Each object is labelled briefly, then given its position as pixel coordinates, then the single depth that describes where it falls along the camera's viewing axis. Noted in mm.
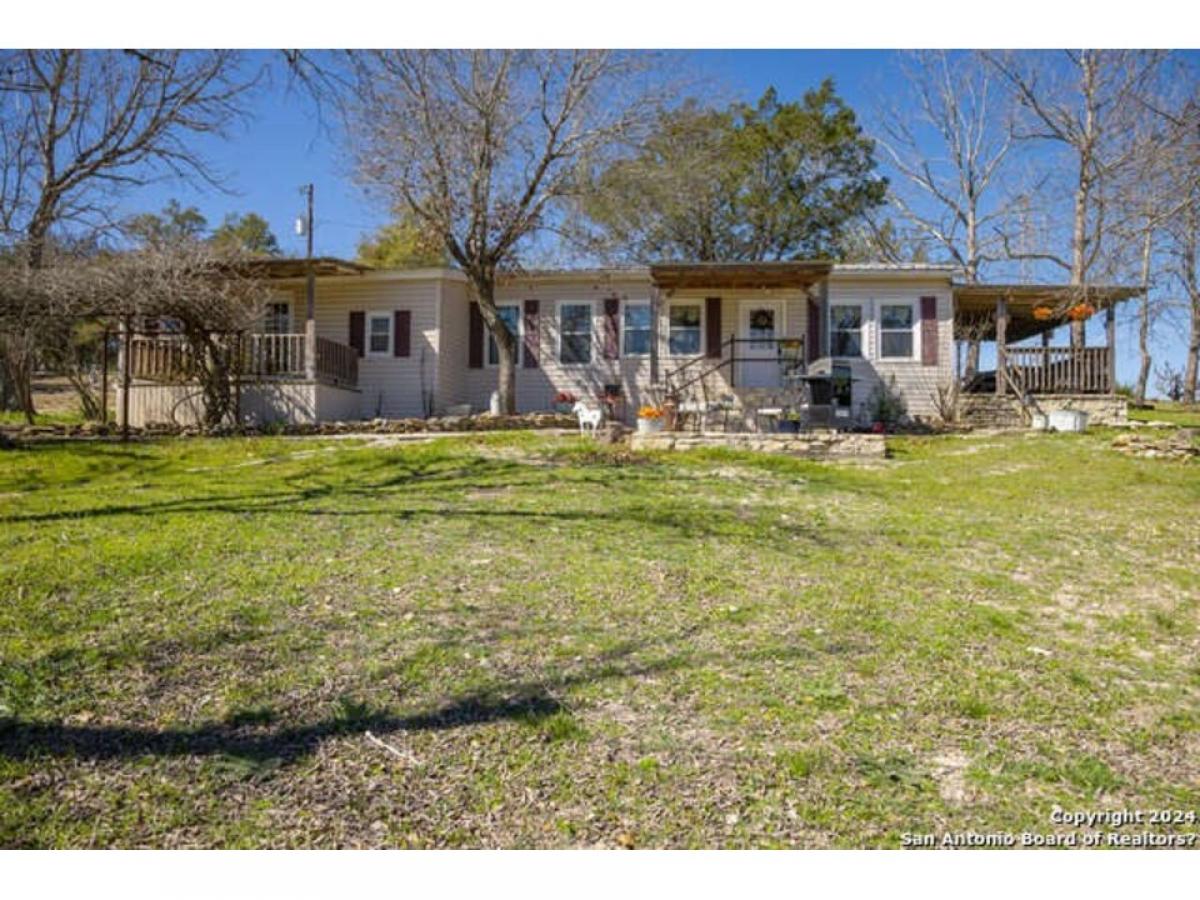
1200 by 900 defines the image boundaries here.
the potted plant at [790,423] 13102
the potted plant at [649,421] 12711
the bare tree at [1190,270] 9108
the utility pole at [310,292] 15983
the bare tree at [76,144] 15430
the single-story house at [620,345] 16203
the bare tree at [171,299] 13180
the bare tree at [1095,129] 9172
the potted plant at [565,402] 17031
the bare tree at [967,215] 26531
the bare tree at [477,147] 15477
